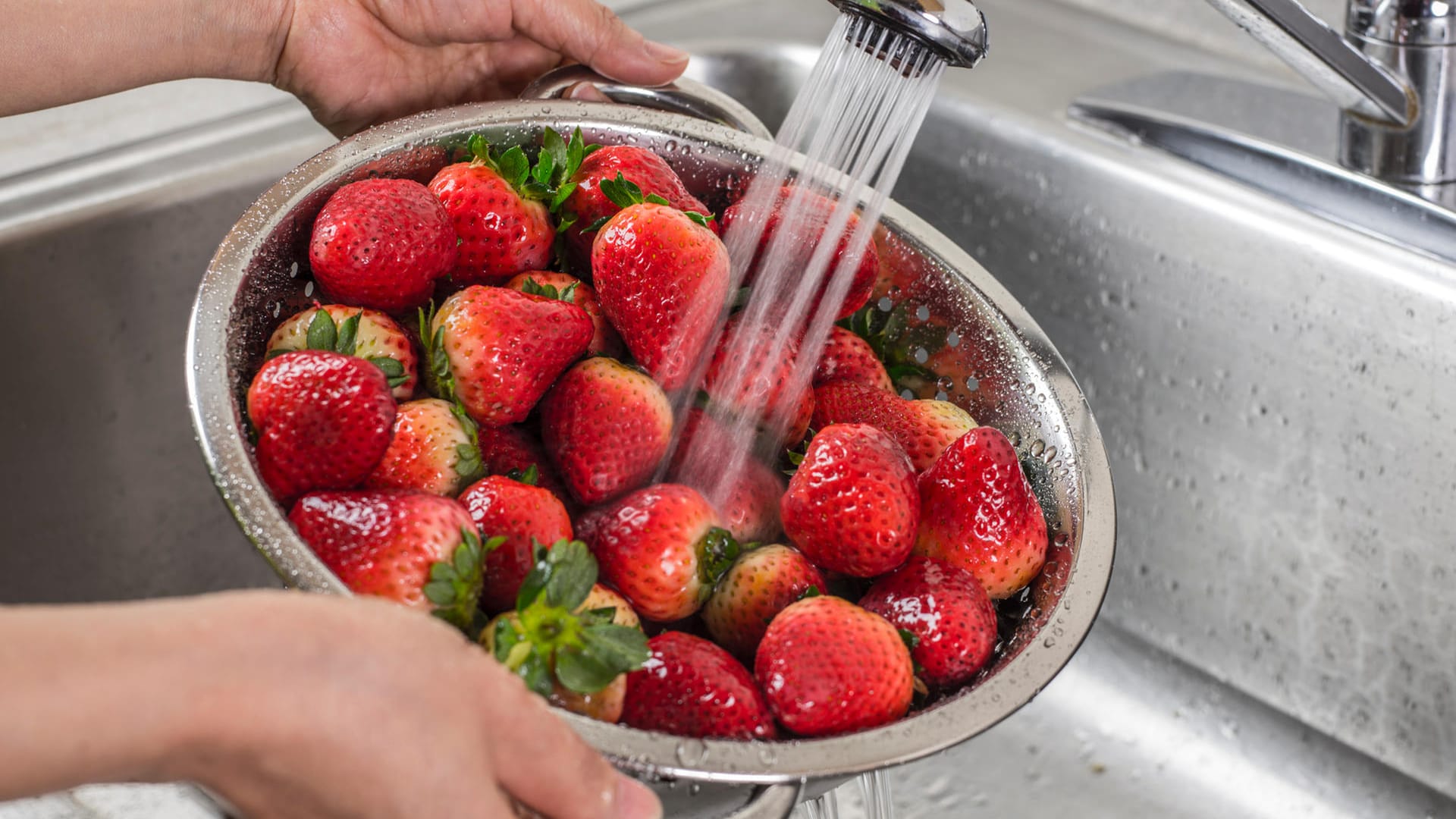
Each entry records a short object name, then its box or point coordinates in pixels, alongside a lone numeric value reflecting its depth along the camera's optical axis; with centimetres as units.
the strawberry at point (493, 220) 66
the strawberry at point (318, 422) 54
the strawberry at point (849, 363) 71
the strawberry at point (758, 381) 65
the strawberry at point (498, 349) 60
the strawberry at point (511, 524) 54
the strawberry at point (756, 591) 57
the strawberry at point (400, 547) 51
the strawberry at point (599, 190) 70
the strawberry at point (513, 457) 61
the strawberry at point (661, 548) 56
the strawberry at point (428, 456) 57
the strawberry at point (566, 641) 48
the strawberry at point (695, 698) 50
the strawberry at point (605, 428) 61
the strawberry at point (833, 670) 51
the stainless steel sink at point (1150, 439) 84
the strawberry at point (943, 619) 56
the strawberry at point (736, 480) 62
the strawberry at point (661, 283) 63
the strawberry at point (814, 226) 69
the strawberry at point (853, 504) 57
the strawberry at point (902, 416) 66
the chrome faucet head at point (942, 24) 59
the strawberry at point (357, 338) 59
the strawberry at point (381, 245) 61
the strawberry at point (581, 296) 66
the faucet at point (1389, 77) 76
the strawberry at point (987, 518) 60
